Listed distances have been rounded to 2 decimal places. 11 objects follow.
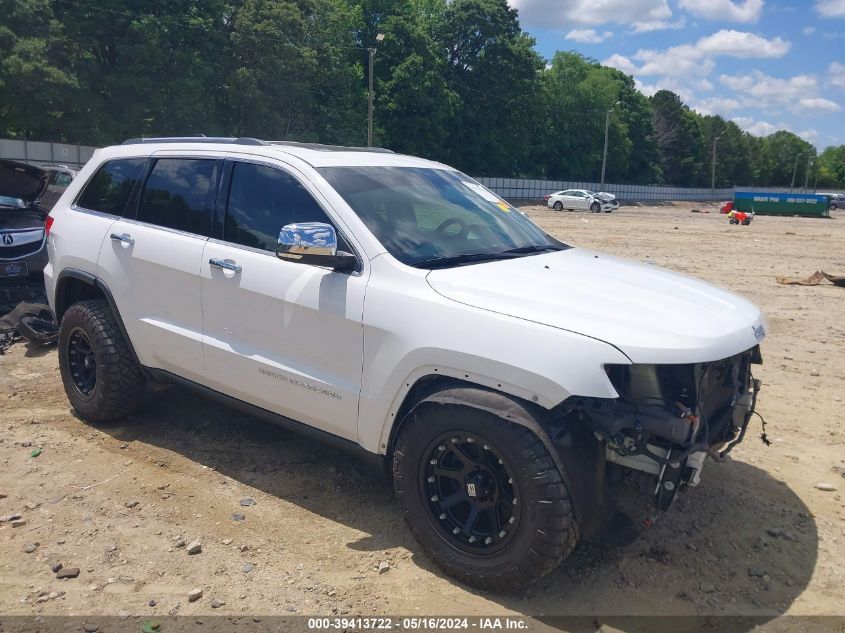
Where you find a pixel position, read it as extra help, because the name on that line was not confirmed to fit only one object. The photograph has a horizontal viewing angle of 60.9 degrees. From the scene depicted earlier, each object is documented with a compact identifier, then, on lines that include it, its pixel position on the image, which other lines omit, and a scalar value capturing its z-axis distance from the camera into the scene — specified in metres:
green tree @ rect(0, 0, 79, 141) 32.28
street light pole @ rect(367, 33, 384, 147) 38.18
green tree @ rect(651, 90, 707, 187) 109.81
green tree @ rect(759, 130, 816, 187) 140.38
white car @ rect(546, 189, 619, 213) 49.28
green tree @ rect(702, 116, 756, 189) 120.12
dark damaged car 7.80
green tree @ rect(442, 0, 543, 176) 67.94
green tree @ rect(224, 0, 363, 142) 42.91
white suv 2.99
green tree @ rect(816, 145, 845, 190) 154.88
